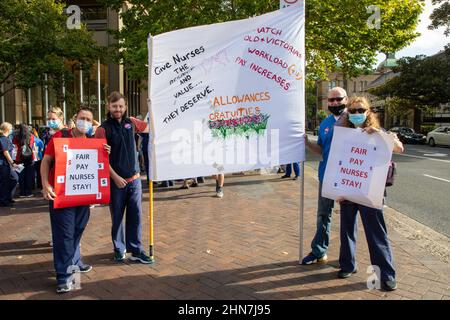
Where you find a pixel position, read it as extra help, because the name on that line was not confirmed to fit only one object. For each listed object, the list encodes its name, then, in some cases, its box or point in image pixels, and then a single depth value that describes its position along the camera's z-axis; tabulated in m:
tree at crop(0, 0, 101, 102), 12.23
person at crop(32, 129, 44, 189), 9.72
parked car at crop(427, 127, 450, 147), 28.83
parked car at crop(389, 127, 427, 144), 33.59
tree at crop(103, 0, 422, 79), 12.84
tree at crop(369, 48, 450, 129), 34.84
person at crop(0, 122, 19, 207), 8.49
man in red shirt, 4.02
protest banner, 4.45
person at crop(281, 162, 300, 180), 11.53
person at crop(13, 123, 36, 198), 9.31
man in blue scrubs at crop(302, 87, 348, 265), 4.48
